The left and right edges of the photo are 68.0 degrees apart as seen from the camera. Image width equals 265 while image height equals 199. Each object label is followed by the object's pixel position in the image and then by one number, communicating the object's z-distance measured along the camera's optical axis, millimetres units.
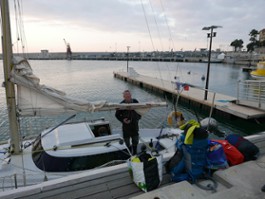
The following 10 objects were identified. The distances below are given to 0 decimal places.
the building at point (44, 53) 152550
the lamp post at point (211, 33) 13590
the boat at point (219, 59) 84625
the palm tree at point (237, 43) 109162
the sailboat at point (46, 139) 3873
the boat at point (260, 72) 25678
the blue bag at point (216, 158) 3107
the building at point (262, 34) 113425
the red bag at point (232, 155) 3332
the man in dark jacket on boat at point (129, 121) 5059
